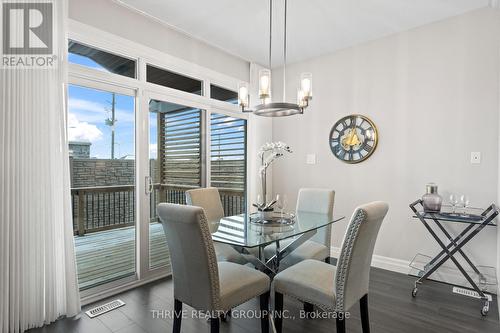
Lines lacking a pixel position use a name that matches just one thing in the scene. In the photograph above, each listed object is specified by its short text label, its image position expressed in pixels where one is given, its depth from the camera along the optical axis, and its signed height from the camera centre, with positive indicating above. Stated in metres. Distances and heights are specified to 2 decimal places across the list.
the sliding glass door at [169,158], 3.24 +0.05
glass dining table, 2.01 -0.54
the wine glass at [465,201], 2.89 -0.40
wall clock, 3.67 +0.32
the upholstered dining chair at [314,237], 2.61 -0.75
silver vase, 2.90 -0.39
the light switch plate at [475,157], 2.95 +0.06
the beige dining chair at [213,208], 2.56 -0.50
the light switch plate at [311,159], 4.21 +0.05
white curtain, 2.08 -0.28
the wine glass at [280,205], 2.78 -0.43
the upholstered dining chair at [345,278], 1.75 -0.79
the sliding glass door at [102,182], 2.69 -0.20
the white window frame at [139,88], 2.66 +0.78
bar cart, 2.62 -0.82
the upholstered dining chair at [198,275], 1.69 -0.72
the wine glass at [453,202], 2.91 -0.40
